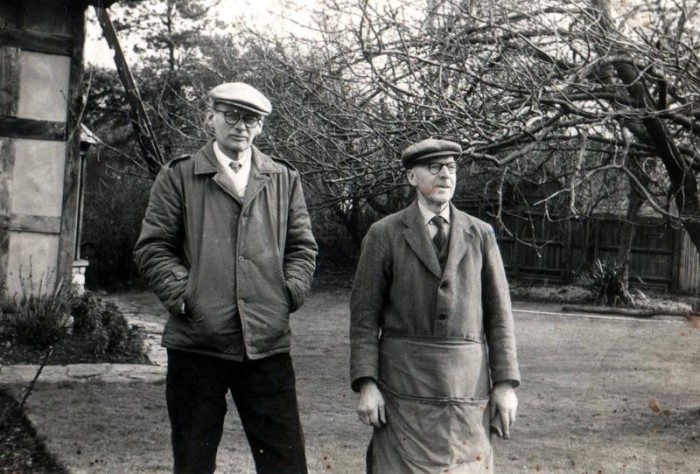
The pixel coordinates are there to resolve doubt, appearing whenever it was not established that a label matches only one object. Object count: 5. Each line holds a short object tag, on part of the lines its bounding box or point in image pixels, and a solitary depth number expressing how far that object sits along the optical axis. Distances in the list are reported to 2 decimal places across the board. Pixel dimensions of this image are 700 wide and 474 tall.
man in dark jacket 2.94
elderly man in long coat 2.75
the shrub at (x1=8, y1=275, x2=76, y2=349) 7.54
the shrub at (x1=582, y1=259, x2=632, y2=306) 15.05
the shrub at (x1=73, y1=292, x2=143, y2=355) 7.88
